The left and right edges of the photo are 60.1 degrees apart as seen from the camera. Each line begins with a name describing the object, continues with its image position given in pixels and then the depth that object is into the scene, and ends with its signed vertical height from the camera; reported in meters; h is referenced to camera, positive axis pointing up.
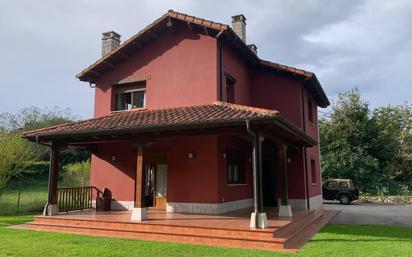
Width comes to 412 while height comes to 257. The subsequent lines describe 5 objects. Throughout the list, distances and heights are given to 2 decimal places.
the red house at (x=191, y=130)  10.40 +1.49
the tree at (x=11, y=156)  15.62 +1.15
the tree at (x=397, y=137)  29.28 +3.84
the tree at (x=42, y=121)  32.12 +6.75
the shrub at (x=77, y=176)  19.73 +0.33
